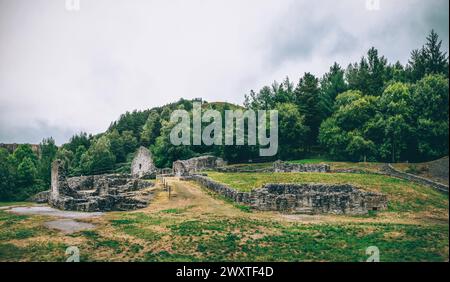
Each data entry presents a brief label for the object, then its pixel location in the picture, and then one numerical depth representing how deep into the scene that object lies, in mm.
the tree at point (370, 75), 60347
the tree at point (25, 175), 46172
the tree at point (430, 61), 52594
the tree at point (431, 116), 45438
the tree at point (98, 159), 76375
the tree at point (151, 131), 91312
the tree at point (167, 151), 65188
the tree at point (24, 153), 67625
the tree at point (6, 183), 42188
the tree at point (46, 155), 59469
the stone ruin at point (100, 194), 29969
